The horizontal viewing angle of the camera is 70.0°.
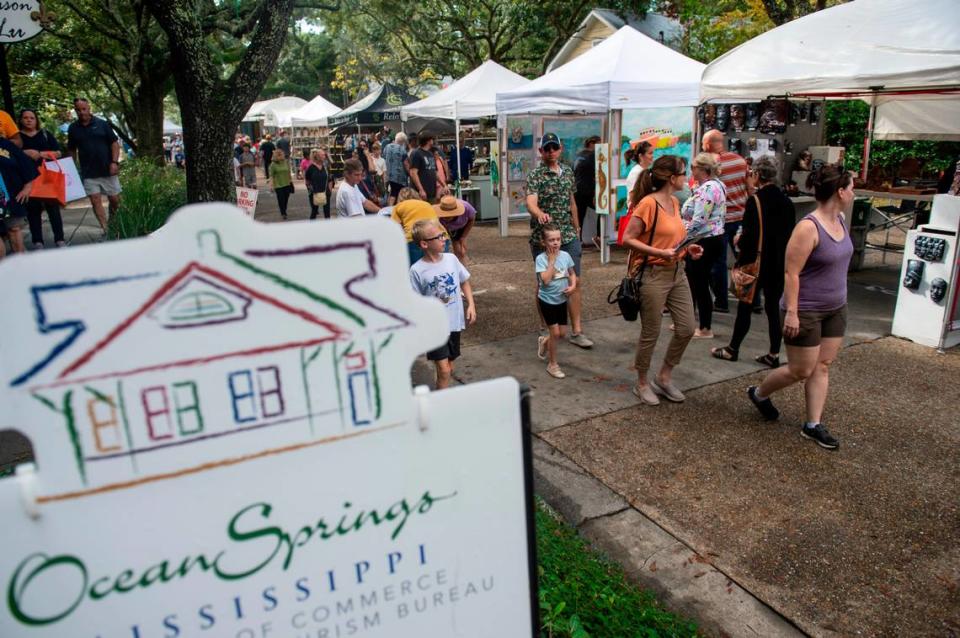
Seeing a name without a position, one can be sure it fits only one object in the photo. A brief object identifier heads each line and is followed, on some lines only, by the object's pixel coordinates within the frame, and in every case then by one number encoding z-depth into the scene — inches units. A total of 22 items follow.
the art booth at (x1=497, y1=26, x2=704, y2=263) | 370.6
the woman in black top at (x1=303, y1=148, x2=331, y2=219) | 547.8
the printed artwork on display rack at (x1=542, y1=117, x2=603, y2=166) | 479.8
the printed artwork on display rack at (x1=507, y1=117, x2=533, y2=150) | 498.3
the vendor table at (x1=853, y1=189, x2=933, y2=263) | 351.3
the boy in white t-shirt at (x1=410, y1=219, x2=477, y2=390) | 169.9
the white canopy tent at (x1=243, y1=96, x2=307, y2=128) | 1320.1
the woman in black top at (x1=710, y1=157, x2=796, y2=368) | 210.7
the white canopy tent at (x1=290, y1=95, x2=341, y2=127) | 1084.5
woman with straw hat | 271.4
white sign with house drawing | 45.3
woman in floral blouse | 241.1
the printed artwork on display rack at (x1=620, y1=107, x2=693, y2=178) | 403.2
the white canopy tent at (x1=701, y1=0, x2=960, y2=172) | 241.6
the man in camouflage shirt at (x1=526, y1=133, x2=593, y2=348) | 243.8
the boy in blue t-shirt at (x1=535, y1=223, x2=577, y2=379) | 214.5
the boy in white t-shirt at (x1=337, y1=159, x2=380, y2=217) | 275.6
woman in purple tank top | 156.6
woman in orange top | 182.7
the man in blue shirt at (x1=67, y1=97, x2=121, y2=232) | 359.9
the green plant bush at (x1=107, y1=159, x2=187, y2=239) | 308.3
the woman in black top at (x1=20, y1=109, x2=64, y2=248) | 331.6
